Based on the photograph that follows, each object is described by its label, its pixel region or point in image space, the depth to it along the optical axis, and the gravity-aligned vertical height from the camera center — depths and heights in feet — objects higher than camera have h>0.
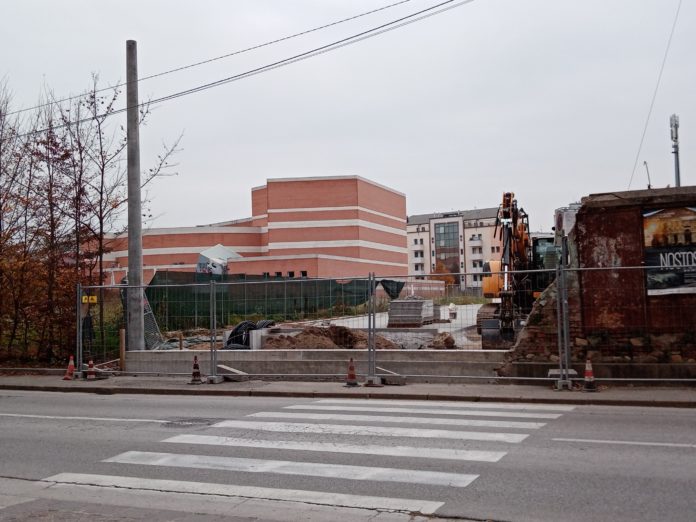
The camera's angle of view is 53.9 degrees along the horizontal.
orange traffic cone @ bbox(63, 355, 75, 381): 58.34 -4.62
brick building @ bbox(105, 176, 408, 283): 247.50 +29.55
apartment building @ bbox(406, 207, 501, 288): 426.10 +40.53
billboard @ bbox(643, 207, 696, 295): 42.96 +3.36
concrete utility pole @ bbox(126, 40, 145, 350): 60.70 +9.15
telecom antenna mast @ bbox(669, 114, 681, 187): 84.17 +20.03
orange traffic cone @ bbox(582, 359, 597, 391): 41.86 -4.54
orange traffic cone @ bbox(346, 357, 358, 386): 48.01 -4.59
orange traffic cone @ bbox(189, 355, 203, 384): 52.08 -4.60
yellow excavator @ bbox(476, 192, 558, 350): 50.83 +0.21
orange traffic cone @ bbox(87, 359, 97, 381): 57.88 -4.69
